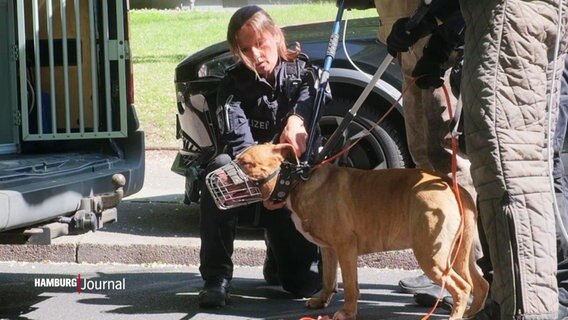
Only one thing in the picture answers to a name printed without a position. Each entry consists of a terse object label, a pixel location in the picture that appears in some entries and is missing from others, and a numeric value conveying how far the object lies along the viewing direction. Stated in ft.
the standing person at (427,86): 27.55
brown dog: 27.71
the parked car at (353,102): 42.34
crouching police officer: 32.63
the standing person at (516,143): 22.85
